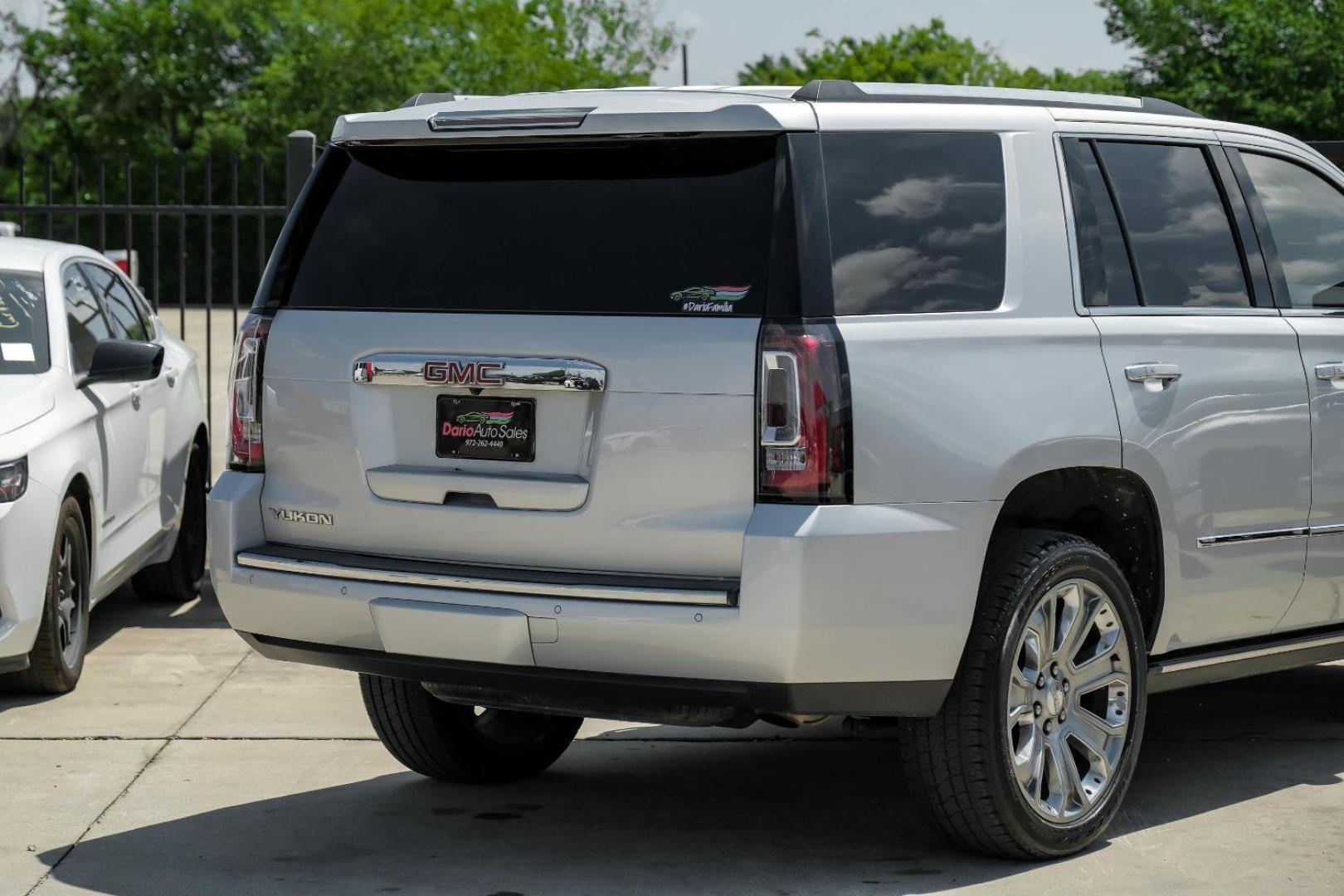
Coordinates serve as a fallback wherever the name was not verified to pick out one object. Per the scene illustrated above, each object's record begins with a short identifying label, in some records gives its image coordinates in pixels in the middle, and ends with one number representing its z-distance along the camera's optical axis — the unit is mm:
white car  7094
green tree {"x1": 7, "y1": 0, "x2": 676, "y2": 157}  62125
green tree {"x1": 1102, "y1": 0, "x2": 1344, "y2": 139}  49469
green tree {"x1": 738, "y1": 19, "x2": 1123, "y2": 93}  77125
